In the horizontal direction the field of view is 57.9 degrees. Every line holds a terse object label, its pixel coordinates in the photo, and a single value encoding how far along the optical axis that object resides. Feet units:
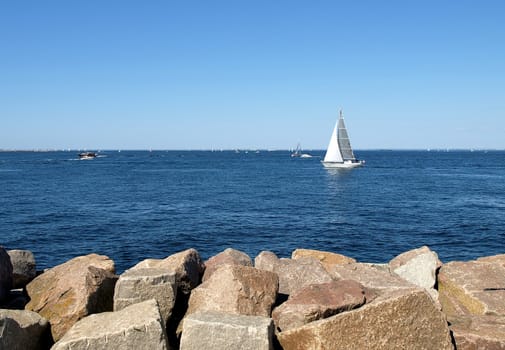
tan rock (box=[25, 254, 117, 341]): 21.68
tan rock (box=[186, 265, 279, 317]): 22.15
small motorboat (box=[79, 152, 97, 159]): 583.91
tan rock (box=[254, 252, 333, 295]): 26.84
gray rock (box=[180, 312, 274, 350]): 18.10
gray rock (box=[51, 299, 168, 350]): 16.98
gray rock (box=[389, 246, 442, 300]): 29.30
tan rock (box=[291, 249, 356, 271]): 36.11
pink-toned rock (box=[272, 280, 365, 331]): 20.53
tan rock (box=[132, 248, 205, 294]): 25.44
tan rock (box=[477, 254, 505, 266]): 33.56
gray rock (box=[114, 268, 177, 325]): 21.83
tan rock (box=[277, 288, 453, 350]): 18.70
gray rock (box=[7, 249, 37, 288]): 28.14
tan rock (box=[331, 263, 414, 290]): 24.77
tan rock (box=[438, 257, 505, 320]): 25.58
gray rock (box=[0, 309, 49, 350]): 18.04
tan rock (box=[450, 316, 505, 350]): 20.00
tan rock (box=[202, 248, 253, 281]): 30.67
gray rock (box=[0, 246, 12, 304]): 24.95
